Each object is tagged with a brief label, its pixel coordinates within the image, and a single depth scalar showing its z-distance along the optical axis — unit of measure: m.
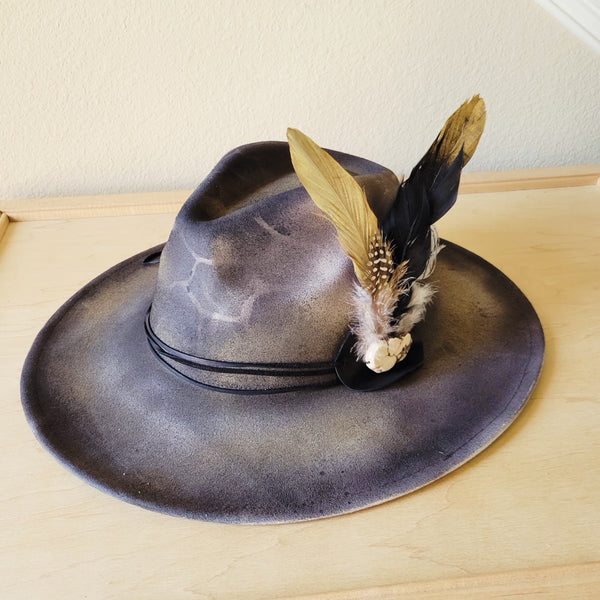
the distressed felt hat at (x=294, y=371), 0.77
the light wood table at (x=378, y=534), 0.67
